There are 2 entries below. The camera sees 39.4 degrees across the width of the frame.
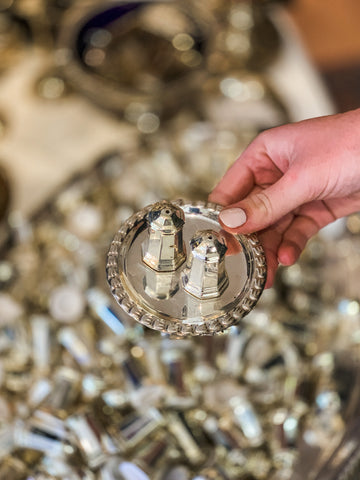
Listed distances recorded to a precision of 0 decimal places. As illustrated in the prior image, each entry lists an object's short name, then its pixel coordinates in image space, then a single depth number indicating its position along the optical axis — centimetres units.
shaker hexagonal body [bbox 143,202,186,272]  43
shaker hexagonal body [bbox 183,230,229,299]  42
